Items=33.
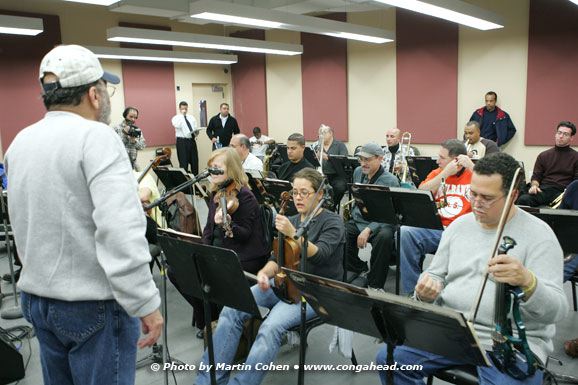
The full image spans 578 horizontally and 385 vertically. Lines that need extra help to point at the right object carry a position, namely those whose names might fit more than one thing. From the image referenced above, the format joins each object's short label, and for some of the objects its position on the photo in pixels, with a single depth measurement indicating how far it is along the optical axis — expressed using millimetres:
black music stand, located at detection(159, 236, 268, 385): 2004
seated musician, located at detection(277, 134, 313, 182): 5086
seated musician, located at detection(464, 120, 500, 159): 5785
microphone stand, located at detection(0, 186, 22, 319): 3881
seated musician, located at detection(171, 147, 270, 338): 3016
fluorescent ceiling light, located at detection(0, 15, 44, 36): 6695
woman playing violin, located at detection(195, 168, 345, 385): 2477
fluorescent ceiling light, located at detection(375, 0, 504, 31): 5629
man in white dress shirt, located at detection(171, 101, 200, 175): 10797
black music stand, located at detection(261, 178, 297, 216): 4152
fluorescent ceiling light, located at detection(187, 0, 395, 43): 5977
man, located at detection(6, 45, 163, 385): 1457
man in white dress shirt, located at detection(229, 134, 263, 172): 5309
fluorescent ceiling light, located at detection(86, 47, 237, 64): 8776
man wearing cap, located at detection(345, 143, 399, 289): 3979
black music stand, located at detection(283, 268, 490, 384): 1524
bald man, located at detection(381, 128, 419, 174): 5863
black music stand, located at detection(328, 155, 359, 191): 5953
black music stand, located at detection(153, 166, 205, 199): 4910
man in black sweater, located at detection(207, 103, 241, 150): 10938
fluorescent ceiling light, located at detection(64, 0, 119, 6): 5082
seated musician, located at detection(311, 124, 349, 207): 6090
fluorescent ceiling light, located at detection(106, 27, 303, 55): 7496
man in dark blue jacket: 7871
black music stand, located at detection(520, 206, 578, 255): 2678
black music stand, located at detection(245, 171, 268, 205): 4398
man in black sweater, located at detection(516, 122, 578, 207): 5223
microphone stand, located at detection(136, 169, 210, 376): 2507
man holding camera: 5277
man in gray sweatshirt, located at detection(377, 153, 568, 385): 1771
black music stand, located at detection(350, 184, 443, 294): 3252
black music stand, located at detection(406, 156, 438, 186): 5065
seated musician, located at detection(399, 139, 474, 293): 3801
